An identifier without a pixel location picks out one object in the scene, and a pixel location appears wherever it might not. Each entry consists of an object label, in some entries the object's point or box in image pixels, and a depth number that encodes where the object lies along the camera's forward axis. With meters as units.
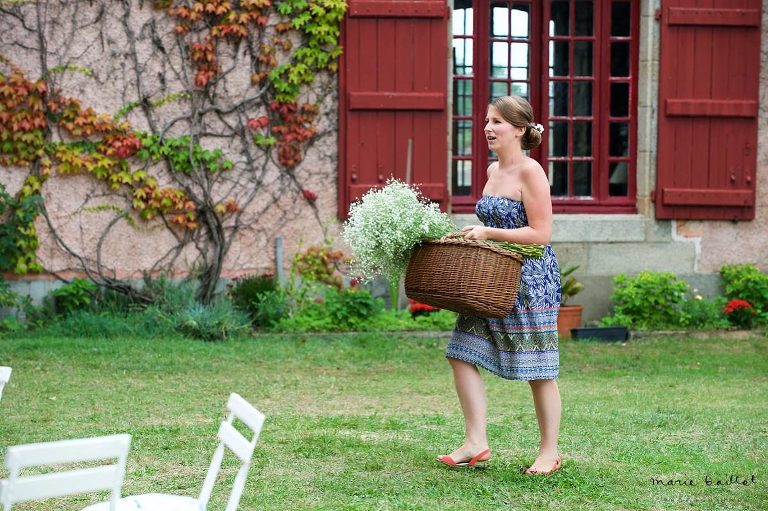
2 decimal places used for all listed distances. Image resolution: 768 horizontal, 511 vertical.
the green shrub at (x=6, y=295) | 16.74
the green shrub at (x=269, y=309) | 17.32
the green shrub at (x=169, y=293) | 17.11
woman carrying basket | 8.79
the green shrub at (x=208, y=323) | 16.46
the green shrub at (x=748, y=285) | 18.11
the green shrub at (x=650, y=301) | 17.87
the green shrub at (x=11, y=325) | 16.60
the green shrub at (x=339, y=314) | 17.25
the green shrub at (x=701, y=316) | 17.89
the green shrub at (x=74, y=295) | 17.20
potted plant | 17.35
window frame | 18.69
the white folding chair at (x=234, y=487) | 6.04
